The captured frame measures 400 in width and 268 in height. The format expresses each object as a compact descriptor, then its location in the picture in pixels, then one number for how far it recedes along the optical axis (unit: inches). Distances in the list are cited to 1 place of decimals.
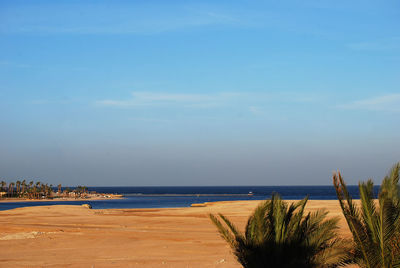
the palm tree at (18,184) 5615.7
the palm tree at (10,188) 5147.6
